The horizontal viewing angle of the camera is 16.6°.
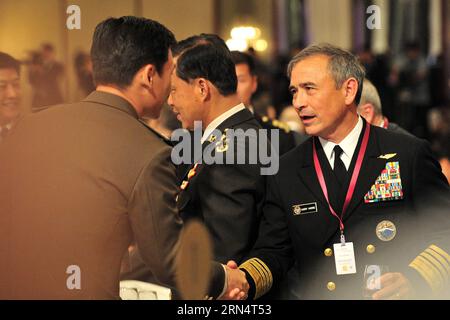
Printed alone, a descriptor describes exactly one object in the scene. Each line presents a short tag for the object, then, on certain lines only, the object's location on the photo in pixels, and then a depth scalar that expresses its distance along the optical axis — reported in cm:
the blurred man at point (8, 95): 642
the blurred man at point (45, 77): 828
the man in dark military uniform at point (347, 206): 563
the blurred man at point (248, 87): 906
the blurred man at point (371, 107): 786
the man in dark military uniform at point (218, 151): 594
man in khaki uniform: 482
